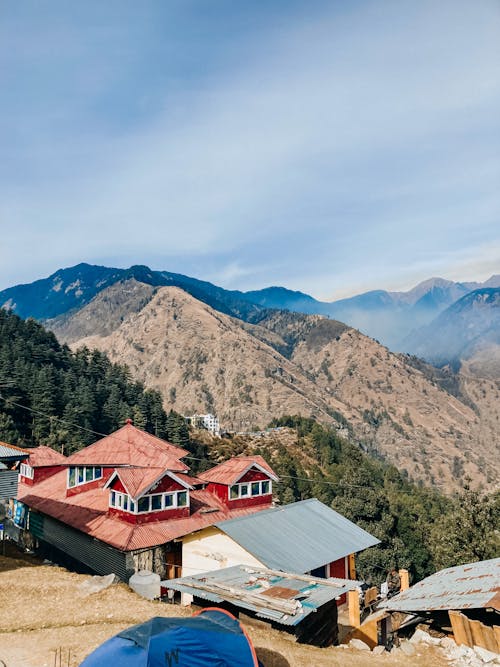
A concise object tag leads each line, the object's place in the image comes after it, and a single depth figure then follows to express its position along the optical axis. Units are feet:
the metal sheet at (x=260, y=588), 42.45
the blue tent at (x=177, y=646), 28.99
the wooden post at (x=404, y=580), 79.15
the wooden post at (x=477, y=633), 45.55
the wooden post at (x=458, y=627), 47.10
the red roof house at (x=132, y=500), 92.79
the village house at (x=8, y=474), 64.85
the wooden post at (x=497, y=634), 43.86
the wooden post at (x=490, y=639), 44.32
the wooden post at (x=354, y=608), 61.11
